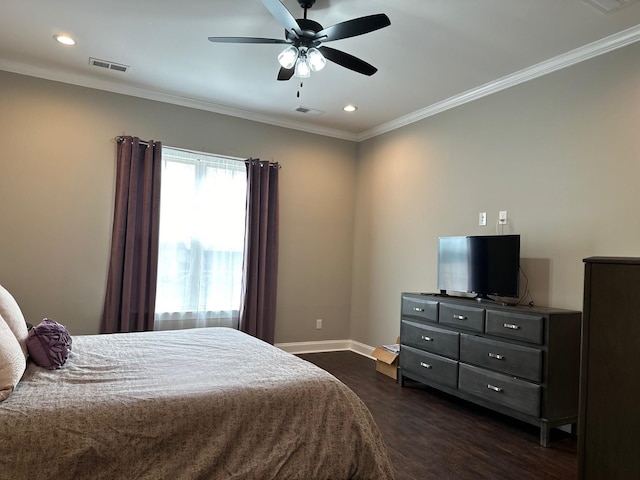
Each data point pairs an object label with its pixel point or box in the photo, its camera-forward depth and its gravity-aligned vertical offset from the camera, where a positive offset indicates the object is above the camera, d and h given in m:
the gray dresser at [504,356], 3.02 -0.74
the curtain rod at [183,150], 4.41 +1.04
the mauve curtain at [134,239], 4.31 +0.04
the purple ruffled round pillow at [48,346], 2.14 -0.53
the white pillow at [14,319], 2.16 -0.41
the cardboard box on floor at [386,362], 4.43 -1.10
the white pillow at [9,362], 1.70 -0.51
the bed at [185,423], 1.54 -0.69
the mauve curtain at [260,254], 4.99 -0.05
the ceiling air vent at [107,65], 3.87 +1.60
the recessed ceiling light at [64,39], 3.44 +1.61
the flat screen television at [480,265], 3.48 -0.05
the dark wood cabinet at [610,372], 1.61 -0.41
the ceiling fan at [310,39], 2.46 +1.30
